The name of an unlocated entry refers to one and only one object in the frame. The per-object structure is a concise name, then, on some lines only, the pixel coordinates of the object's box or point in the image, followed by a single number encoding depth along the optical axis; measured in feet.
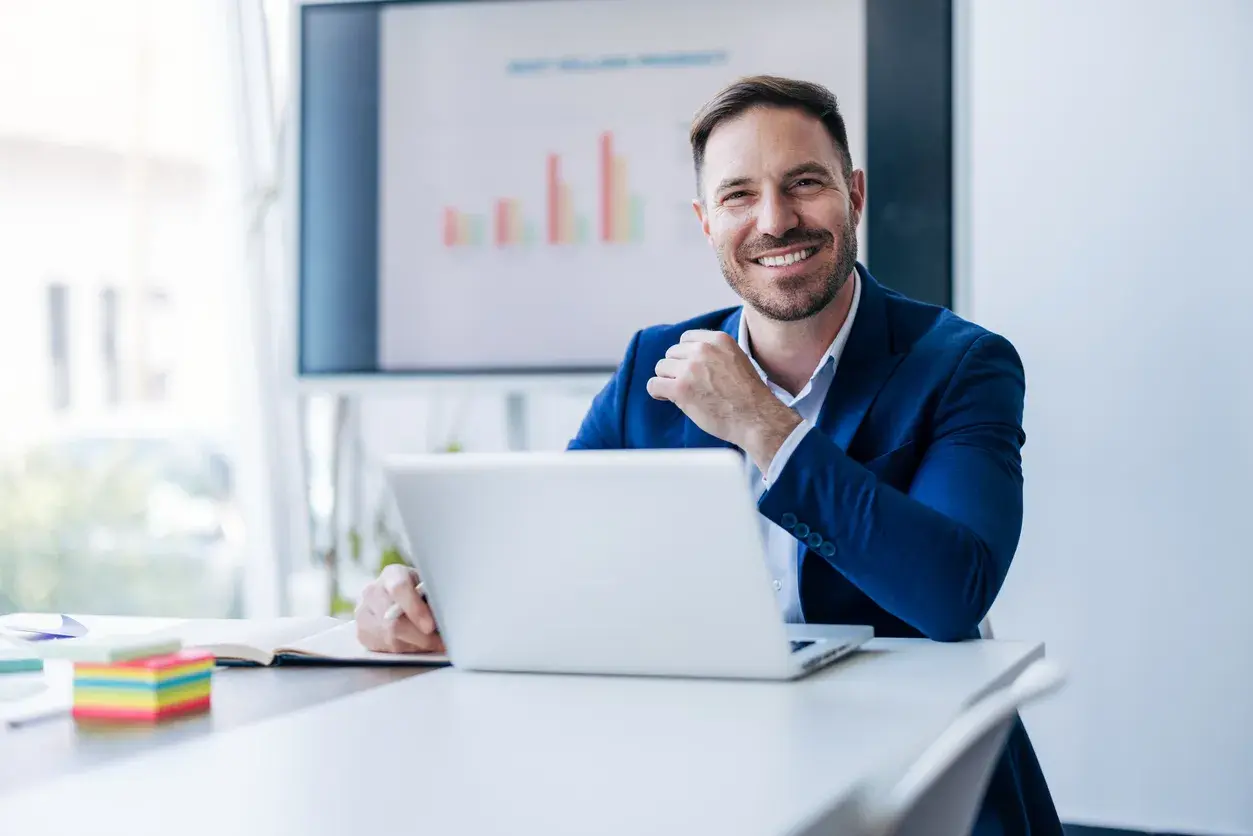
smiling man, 4.58
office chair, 2.32
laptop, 3.53
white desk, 2.40
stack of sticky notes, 3.48
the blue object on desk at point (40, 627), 4.97
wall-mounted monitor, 9.52
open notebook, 4.43
